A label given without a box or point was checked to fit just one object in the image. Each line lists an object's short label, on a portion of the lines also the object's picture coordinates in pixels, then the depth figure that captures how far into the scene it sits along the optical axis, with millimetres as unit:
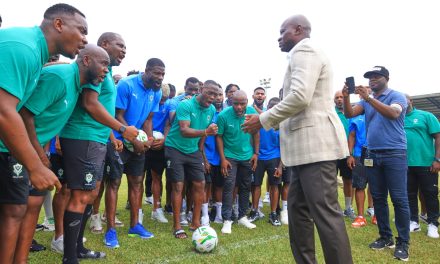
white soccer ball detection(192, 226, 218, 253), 4383
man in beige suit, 2949
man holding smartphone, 4648
